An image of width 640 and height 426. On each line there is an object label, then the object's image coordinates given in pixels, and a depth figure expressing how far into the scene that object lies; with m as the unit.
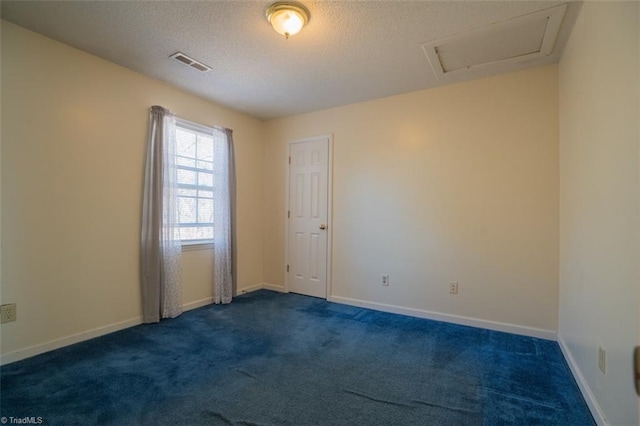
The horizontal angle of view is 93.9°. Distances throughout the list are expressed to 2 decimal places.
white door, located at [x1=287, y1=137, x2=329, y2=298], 4.05
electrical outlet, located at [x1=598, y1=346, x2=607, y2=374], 1.58
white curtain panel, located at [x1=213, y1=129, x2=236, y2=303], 3.79
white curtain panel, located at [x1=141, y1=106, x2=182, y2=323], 3.06
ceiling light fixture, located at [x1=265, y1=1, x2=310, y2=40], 1.99
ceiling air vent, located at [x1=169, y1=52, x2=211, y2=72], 2.67
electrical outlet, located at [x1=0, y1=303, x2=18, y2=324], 2.20
